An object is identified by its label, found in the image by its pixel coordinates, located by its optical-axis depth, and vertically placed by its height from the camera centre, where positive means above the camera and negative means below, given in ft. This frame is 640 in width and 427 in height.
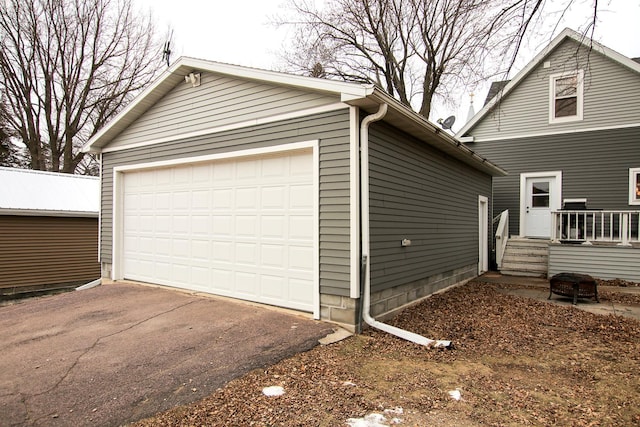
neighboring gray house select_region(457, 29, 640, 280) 32.68 +6.40
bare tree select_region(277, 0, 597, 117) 50.44 +23.83
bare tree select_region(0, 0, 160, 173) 58.70 +23.46
